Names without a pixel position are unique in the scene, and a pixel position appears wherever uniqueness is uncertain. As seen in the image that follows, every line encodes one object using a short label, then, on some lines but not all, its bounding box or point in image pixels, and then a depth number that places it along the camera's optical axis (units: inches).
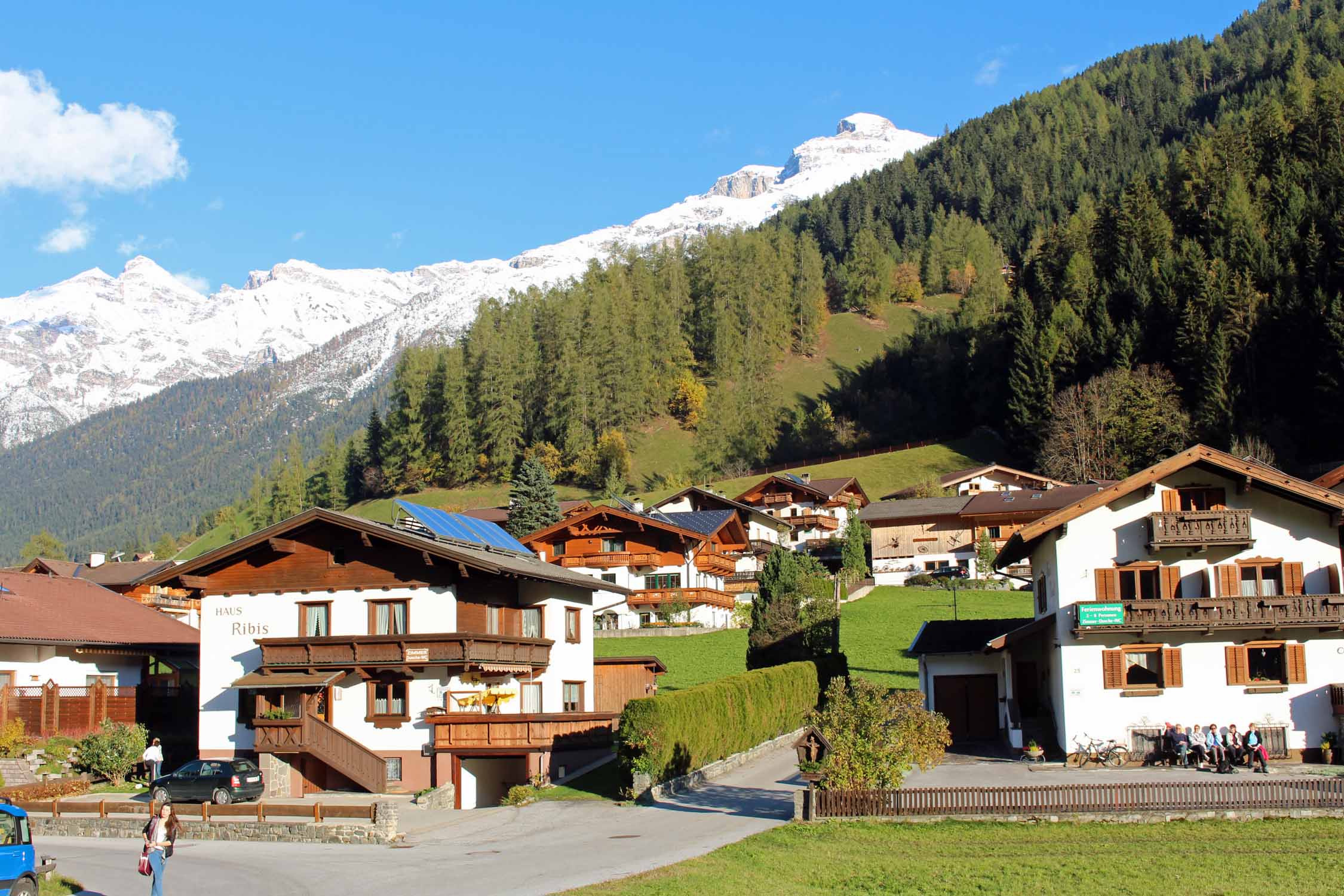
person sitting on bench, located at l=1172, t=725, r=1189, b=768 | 1339.8
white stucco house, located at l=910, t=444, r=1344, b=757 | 1382.9
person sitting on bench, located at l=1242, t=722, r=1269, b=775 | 1279.5
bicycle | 1380.4
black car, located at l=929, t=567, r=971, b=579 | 3179.1
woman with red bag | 768.9
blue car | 771.4
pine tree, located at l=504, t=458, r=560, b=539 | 3671.3
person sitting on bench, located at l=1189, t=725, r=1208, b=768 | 1342.3
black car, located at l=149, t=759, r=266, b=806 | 1266.0
